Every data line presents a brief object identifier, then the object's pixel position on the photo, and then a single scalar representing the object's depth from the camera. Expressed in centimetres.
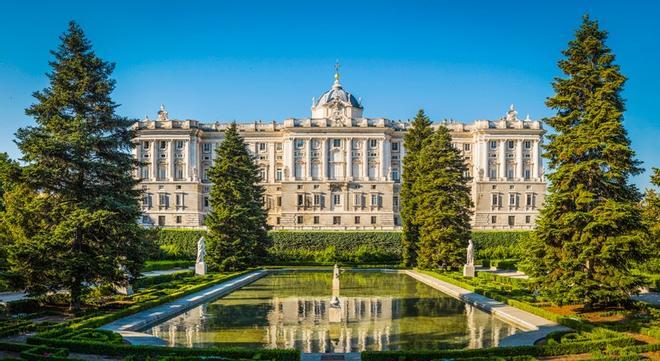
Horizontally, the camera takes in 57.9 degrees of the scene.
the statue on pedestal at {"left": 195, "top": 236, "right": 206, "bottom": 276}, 3631
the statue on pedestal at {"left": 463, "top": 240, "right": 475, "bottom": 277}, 3665
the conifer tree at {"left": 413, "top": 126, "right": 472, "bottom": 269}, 4006
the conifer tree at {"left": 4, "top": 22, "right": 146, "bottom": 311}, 1845
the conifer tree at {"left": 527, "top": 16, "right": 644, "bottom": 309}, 1902
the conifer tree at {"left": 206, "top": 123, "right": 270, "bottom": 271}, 4019
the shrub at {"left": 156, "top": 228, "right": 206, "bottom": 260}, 5310
